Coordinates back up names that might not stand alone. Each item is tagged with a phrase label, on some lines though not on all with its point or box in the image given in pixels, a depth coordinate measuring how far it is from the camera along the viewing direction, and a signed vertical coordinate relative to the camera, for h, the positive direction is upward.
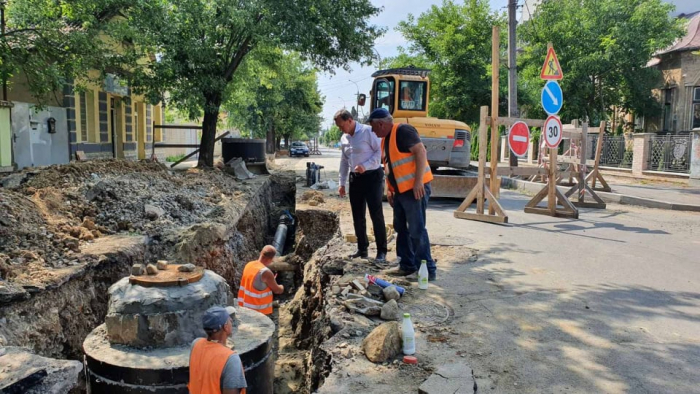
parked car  44.84 +0.20
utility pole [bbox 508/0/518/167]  16.28 +3.27
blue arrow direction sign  8.64 +1.07
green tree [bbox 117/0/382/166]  12.36 +3.19
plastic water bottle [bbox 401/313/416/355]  3.47 -1.29
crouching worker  5.16 -1.45
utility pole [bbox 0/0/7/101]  8.43 +2.36
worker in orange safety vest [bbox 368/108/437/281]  5.04 -0.28
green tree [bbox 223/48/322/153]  16.88 +3.03
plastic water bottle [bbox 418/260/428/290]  4.85 -1.20
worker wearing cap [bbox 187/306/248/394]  2.77 -1.21
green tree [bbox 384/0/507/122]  23.83 +4.92
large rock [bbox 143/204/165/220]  7.81 -1.00
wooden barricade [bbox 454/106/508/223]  8.27 -0.70
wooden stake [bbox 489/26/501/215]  8.20 +0.97
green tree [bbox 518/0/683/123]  23.27 +5.33
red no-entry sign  8.41 +0.34
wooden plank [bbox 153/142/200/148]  16.11 +0.14
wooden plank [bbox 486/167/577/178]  8.90 -0.26
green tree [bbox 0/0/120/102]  8.67 +1.92
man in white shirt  5.63 -0.21
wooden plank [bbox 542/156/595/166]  11.15 -0.05
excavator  11.25 +0.74
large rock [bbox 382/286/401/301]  4.50 -1.28
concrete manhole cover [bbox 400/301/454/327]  4.10 -1.37
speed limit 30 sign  8.61 +0.46
